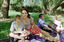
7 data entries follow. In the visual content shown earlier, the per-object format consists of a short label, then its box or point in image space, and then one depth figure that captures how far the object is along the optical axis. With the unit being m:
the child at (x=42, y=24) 3.27
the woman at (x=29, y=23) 2.58
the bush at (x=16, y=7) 19.90
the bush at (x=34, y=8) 17.89
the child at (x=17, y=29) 2.37
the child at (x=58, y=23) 3.20
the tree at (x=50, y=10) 12.88
